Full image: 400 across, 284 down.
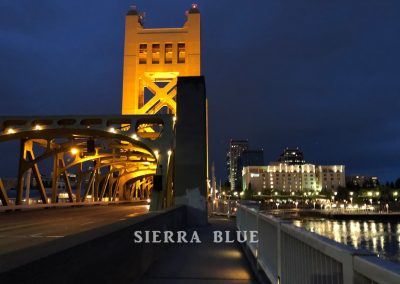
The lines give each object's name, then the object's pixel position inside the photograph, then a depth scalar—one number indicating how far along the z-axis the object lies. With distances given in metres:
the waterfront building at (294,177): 187.25
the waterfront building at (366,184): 173.19
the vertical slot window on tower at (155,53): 46.62
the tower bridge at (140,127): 19.11
